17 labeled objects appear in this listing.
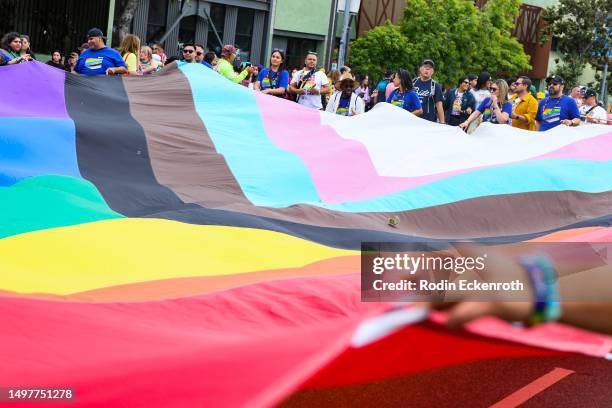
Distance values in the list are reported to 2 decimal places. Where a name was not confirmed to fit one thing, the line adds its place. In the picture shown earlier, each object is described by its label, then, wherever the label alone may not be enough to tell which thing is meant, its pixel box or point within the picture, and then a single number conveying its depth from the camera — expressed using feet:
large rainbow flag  9.66
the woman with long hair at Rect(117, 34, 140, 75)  35.01
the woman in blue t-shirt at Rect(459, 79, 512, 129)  38.68
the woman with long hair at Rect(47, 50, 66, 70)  50.98
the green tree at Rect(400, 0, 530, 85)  110.42
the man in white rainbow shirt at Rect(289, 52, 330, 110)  38.65
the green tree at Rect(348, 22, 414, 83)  105.40
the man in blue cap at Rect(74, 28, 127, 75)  30.48
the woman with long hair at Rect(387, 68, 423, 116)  33.71
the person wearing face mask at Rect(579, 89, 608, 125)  47.03
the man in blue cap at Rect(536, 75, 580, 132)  36.91
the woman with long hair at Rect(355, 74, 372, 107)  60.75
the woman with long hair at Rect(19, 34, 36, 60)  36.77
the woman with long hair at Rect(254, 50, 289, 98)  39.52
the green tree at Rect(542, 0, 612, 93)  134.82
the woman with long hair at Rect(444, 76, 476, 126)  43.42
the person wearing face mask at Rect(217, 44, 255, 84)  42.00
